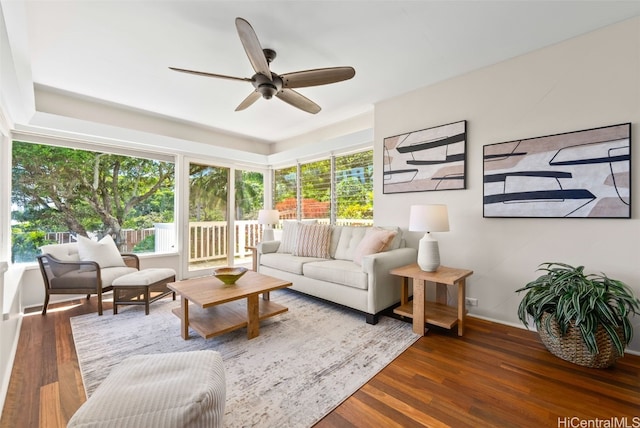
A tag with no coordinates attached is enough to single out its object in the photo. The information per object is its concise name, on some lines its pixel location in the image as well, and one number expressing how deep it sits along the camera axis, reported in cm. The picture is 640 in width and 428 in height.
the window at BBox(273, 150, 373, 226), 412
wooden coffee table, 221
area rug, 157
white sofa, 267
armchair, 285
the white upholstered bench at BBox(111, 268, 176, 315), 288
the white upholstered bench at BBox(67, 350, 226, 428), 98
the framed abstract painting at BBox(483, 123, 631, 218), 212
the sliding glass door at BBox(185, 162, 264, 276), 473
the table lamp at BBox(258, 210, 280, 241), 462
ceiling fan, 193
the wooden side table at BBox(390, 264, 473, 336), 238
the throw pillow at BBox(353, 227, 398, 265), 297
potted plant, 180
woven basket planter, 184
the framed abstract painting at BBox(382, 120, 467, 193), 293
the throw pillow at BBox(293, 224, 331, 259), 365
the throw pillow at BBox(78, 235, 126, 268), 315
